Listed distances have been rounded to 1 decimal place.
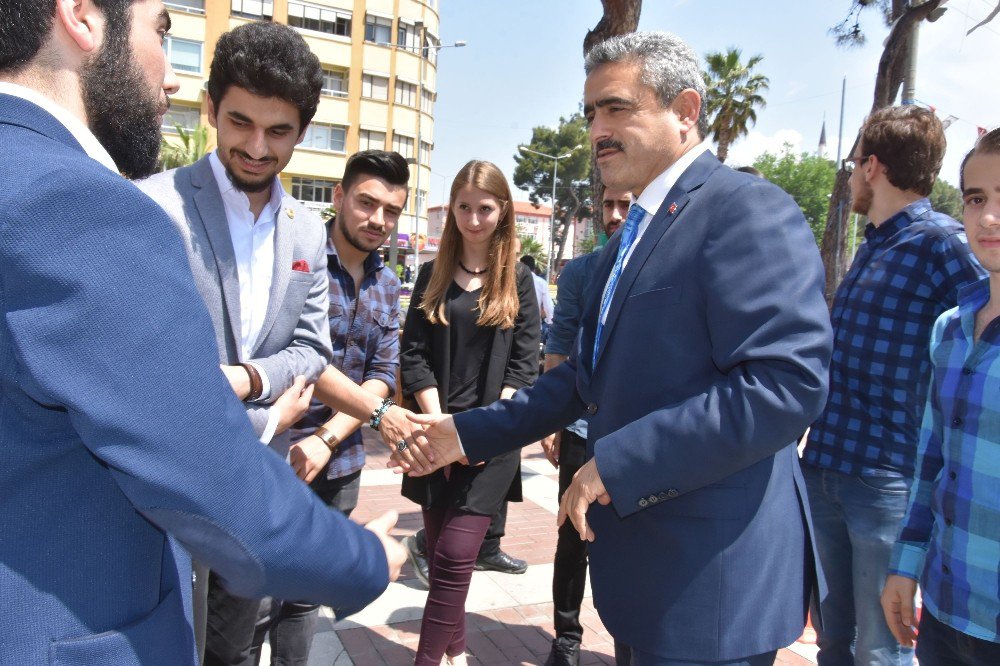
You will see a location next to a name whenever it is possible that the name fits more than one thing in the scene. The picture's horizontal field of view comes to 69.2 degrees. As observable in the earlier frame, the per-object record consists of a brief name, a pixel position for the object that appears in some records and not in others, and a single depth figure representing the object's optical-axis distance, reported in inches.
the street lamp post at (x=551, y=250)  2361.3
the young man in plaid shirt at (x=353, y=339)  112.7
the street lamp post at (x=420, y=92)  1738.4
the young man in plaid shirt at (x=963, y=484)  73.1
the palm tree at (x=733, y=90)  1274.6
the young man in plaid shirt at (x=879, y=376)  102.7
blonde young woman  138.1
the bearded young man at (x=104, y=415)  35.5
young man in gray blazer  83.3
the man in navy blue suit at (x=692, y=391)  66.5
